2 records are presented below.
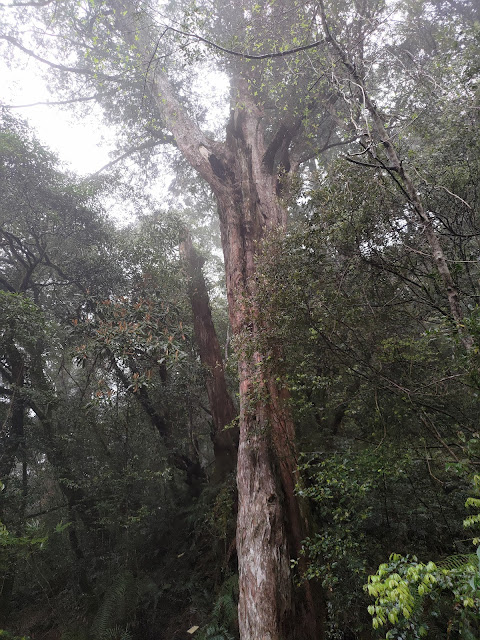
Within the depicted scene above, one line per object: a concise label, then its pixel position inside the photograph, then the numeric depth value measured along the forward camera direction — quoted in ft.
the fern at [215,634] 15.25
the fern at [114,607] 18.31
